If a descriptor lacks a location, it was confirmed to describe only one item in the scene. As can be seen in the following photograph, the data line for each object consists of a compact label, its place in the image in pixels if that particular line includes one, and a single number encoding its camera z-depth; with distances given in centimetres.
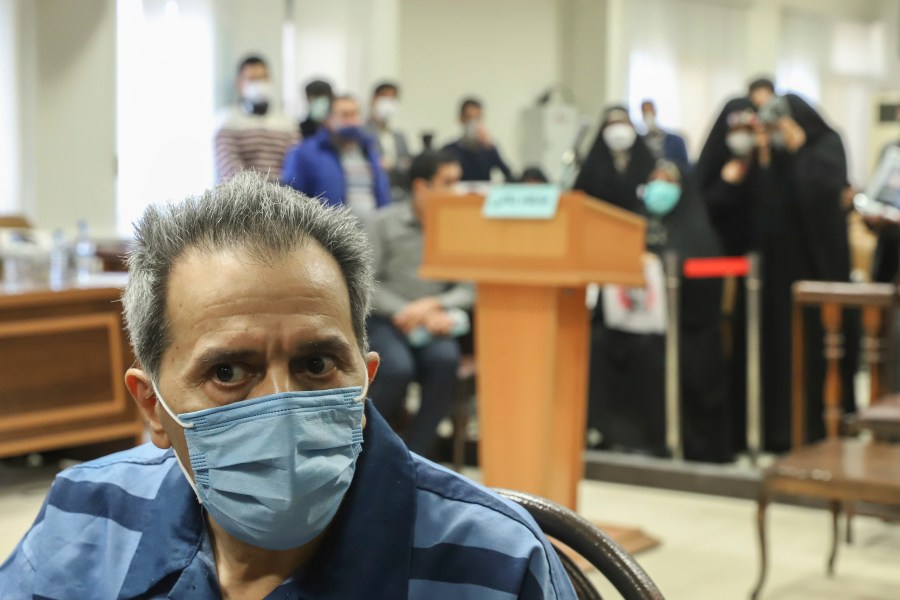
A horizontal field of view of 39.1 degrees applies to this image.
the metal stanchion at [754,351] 582
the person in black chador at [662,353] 594
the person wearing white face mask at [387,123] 901
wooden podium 373
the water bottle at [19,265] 569
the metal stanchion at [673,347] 587
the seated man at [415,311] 519
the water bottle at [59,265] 567
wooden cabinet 515
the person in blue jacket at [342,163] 620
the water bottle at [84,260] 600
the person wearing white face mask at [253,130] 719
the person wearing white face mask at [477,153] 1006
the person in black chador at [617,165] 596
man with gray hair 121
